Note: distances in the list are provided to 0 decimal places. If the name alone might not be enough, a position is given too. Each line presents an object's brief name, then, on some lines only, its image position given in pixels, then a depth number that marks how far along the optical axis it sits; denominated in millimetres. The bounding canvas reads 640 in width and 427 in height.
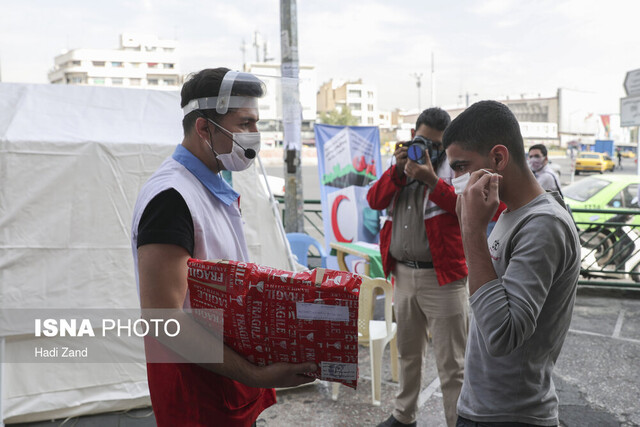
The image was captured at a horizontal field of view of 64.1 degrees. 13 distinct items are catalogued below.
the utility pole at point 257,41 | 74025
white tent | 3541
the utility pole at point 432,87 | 52997
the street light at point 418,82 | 72262
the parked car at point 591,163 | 37219
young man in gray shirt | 1428
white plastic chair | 3824
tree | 69250
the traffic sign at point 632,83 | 8742
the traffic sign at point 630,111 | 8734
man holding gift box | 1448
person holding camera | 3066
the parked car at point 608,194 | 8938
